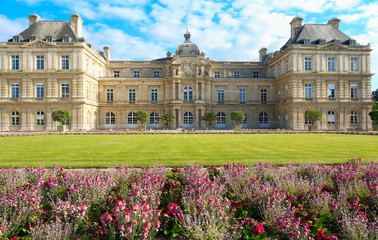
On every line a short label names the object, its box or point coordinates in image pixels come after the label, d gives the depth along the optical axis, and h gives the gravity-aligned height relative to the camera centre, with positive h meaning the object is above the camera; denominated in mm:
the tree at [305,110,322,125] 38688 +892
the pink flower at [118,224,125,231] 3612 -1596
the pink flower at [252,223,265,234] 3756 -1709
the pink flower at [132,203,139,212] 3917 -1402
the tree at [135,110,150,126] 41488 +895
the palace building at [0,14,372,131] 41812 +6395
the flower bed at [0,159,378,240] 3955 -1667
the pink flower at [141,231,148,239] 3588 -1692
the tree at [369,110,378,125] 35384 +795
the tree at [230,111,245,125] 41375 +998
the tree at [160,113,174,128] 43750 +562
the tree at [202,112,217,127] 44594 +736
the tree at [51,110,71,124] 36578 +973
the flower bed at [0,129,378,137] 29395 -1529
